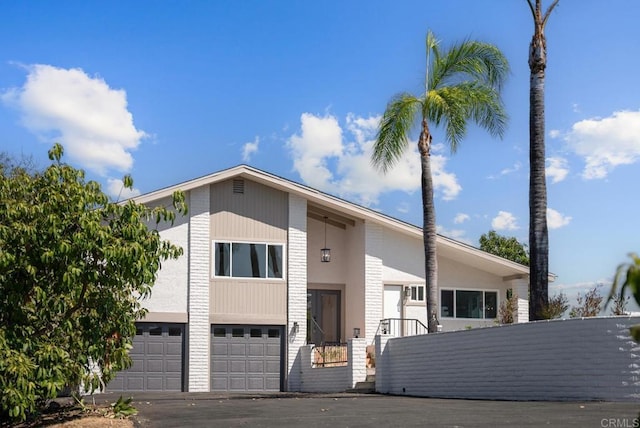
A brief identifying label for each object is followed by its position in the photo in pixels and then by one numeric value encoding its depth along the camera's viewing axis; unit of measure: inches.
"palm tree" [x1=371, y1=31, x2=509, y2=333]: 875.4
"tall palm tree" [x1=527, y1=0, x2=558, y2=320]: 665.0
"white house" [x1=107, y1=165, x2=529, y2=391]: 986.1
